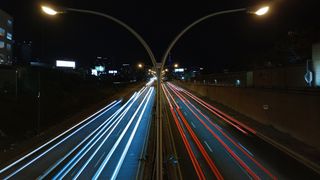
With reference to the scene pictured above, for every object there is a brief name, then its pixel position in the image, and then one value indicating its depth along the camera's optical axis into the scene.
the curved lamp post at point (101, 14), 7.06
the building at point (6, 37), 52.23
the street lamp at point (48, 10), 6.91
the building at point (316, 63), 19.62
